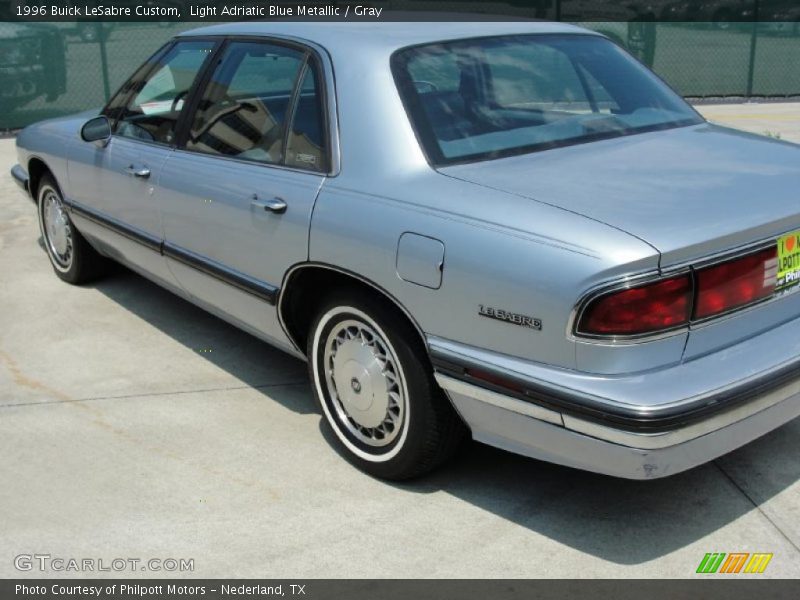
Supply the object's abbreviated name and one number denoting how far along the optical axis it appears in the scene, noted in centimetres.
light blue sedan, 286
